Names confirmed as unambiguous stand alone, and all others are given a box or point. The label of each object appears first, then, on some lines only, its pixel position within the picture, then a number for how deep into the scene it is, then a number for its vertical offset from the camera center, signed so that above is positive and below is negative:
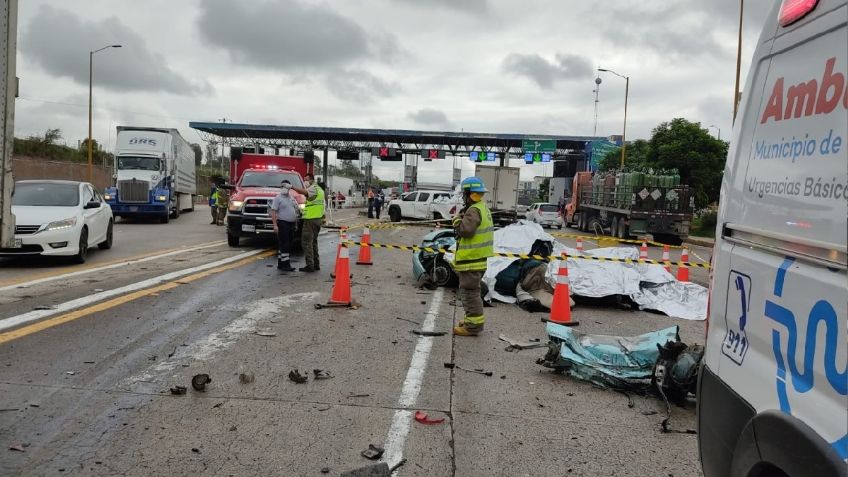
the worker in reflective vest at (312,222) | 11.85 -0.71
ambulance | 1.84 -0.21
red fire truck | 15.30 -0.47
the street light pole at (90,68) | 37.50 +6.27
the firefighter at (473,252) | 7.24 -0.69
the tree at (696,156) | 37.88 +2.87
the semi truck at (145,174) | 25.23 +0.08
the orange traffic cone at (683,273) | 11.25 -1.25
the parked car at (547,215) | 35.16 -1.06
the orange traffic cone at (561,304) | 8.15 -1.39
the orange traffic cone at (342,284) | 8.55 -1.34
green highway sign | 58.59 +4.76
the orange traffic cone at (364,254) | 13.48 -1.45
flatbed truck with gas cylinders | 25.39 -0.15
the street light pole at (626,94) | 42.84 +7.33
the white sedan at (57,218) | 10.95 -0.87
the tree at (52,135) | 50.96 +2.87
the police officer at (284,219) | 11.94 -0.70
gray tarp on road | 9.52 -1.31
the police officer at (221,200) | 25.05 -0.82
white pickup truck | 32.59 -0.80
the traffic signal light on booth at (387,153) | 64.12 +3.58
